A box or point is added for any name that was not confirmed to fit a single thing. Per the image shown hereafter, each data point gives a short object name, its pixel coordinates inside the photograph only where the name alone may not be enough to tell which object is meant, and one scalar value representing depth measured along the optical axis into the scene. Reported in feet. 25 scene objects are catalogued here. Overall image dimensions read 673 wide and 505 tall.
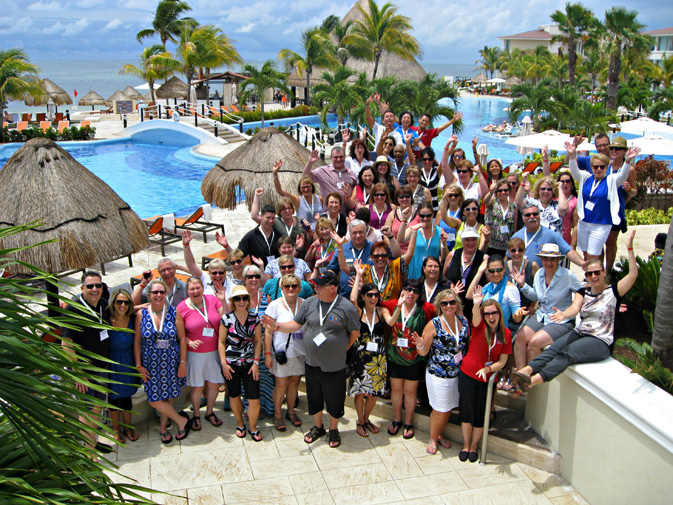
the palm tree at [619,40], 114.73
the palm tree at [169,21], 122.72
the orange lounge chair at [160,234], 37.78
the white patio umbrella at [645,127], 45.73
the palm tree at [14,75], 85.10
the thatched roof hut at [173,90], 120.67
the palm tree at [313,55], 122.11
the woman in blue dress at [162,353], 18.42
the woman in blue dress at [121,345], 17.90
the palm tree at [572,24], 137.08
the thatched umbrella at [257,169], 35.91
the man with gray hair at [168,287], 19.27
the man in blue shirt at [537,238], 20.18
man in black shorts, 17.99
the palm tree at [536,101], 81.92
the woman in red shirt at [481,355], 17.37
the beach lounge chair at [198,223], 39.58
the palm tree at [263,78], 94.38
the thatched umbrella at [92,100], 131.34
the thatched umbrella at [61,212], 23.59
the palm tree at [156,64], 111.86
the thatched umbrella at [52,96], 121.49
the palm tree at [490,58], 273.25
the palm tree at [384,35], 116.16
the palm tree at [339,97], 78.38
